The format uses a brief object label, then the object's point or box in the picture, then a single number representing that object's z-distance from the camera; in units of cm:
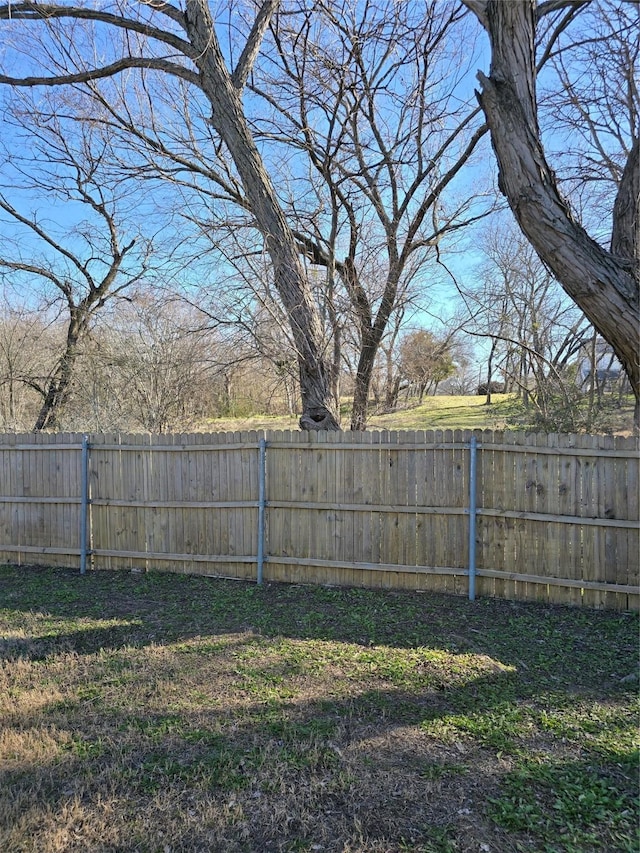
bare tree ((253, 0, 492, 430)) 884
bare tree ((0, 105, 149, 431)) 1322
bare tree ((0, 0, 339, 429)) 738
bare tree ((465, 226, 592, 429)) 1029
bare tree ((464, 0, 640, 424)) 444
